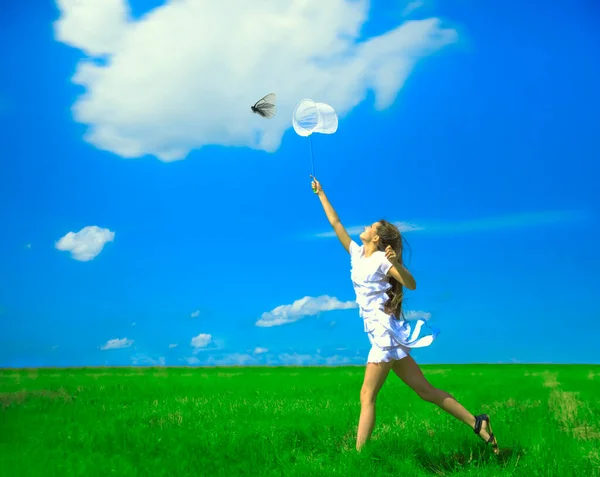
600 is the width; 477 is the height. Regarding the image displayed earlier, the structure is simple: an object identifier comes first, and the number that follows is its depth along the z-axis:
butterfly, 8.61
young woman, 6.88
